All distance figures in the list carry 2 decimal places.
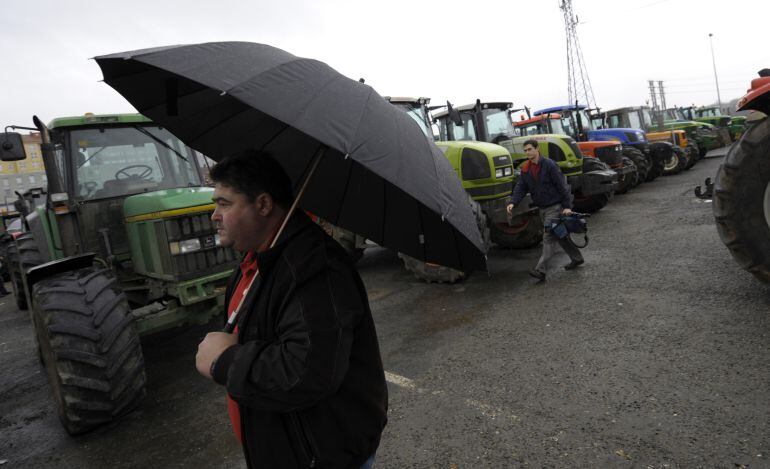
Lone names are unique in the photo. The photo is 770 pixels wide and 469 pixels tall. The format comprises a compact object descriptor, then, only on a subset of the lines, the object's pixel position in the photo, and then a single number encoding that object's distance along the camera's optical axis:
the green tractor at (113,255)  3.57
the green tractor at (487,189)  6.93
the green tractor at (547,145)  9.91
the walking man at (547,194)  6.48
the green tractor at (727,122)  22.33
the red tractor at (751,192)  4.25
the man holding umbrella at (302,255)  1.25
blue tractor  13.80
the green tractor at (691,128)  18.16
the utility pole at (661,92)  51.12
